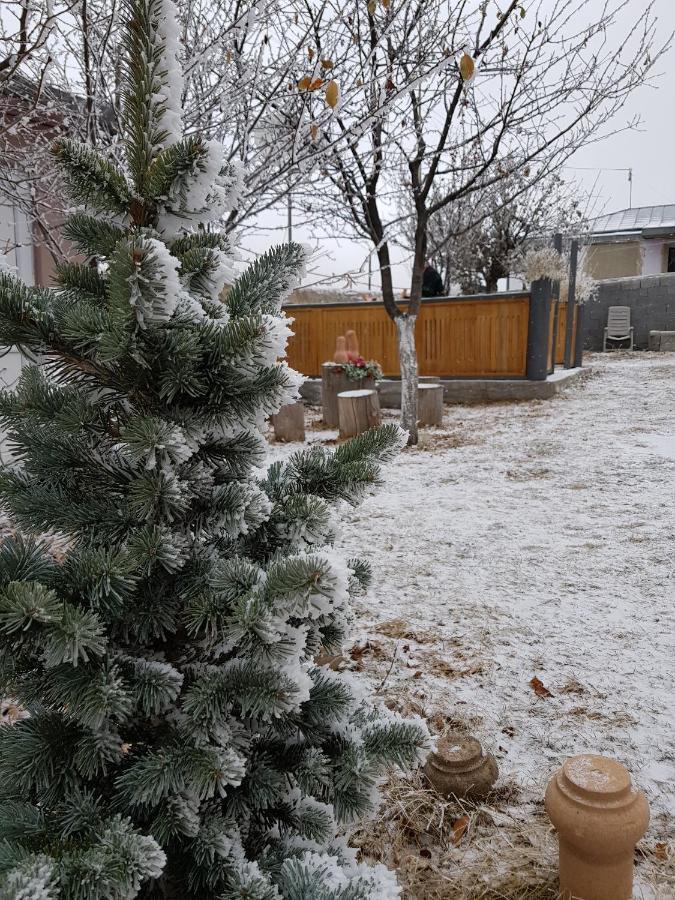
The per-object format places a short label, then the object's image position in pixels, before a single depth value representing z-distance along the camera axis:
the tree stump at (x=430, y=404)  9.48
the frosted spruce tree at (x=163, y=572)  1.07
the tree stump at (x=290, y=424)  8.69
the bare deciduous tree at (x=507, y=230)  20.88
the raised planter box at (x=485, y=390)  11.38
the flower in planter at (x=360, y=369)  9.79
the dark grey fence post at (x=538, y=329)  11.26
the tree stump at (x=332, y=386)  9.97
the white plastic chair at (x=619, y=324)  18.89
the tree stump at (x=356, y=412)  8.65
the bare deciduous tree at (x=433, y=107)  5.06
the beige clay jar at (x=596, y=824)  1.61
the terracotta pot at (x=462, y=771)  2.21
